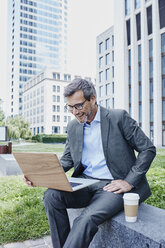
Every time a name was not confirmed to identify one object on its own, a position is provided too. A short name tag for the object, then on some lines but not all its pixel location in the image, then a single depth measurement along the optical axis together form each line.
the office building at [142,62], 29.53
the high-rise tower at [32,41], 94.62
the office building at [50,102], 74.88
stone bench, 1.59
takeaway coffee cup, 1.72
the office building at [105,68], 42.28
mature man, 2.02
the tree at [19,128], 33.38
